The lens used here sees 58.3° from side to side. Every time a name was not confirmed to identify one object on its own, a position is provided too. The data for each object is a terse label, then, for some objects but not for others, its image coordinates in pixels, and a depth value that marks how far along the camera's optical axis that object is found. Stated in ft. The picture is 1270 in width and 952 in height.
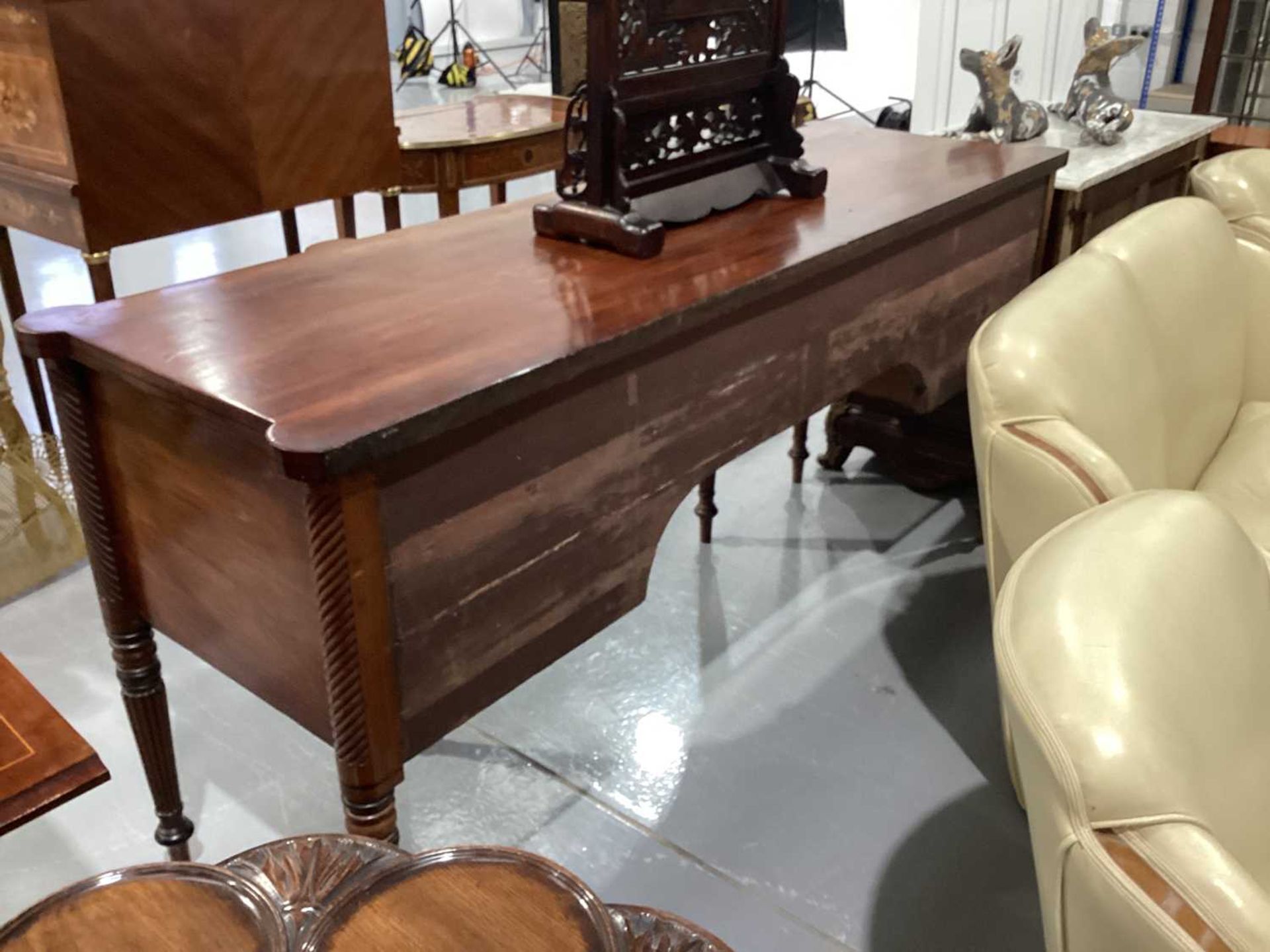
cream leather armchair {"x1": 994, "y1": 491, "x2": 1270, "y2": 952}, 2.36
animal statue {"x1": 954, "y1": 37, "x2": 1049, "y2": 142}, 8.40
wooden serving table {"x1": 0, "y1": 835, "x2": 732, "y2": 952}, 2.75
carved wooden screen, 5.02
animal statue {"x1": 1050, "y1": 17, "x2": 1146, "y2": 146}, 8.79
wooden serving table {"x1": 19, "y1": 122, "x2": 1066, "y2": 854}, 3.60
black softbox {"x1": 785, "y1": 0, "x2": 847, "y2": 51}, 16.25
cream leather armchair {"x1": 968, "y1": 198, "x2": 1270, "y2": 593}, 4.40
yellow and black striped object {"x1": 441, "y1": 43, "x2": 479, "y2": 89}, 25.04
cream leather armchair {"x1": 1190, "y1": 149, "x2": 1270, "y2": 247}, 7.35
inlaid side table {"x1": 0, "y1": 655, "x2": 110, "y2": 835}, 3.33
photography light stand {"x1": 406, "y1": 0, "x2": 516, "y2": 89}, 24.98
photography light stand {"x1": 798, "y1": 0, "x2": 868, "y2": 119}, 16.11
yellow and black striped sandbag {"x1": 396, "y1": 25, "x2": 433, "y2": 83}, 25.75
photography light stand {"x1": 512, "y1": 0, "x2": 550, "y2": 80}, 26.53
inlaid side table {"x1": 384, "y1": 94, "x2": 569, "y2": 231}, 9.64
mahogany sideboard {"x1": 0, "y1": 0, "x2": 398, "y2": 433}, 7.23
